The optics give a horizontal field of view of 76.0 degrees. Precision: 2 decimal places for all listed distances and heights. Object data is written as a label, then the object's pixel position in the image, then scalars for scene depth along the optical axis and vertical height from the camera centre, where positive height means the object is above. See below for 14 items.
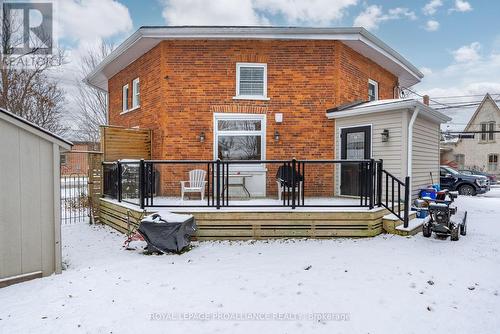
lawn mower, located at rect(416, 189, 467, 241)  5.94 -1.07
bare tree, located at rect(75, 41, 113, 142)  22.91 +4.28
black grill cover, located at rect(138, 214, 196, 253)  5.33 -1.25
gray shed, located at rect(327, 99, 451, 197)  7.59 +0.66
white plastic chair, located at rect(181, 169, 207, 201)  8.17 -0.46
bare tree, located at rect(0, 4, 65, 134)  14.80 +3.98
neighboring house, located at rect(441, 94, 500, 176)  27.77 +1.51
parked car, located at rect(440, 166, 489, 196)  14.15 -0.97
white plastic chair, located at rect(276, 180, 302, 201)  7.72 -0.68
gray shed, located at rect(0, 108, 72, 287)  4.07 -0.55
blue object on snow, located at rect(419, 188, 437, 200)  6.50 -0.69
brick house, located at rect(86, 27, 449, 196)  8.76 +1.65
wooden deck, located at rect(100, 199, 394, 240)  6.05 -1.19
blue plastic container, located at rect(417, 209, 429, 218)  7.20 -1.18
